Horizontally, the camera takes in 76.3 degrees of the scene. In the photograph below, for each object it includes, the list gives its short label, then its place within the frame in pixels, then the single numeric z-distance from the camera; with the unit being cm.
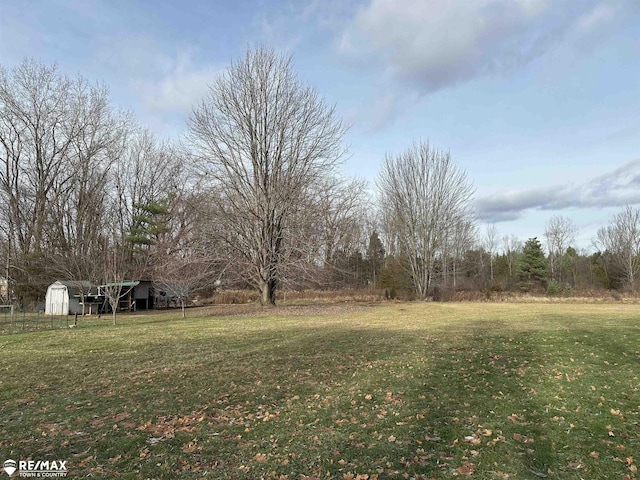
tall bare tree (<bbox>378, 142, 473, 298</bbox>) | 3575
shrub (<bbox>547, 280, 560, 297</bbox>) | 3366
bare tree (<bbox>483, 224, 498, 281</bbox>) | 5114
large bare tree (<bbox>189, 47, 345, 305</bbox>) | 2309
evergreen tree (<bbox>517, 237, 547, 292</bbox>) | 4434
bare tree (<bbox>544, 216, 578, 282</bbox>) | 5452
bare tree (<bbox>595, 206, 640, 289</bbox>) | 4239
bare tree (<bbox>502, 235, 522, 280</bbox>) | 4989
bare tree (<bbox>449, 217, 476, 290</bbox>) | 3821
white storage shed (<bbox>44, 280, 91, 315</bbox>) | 2438
